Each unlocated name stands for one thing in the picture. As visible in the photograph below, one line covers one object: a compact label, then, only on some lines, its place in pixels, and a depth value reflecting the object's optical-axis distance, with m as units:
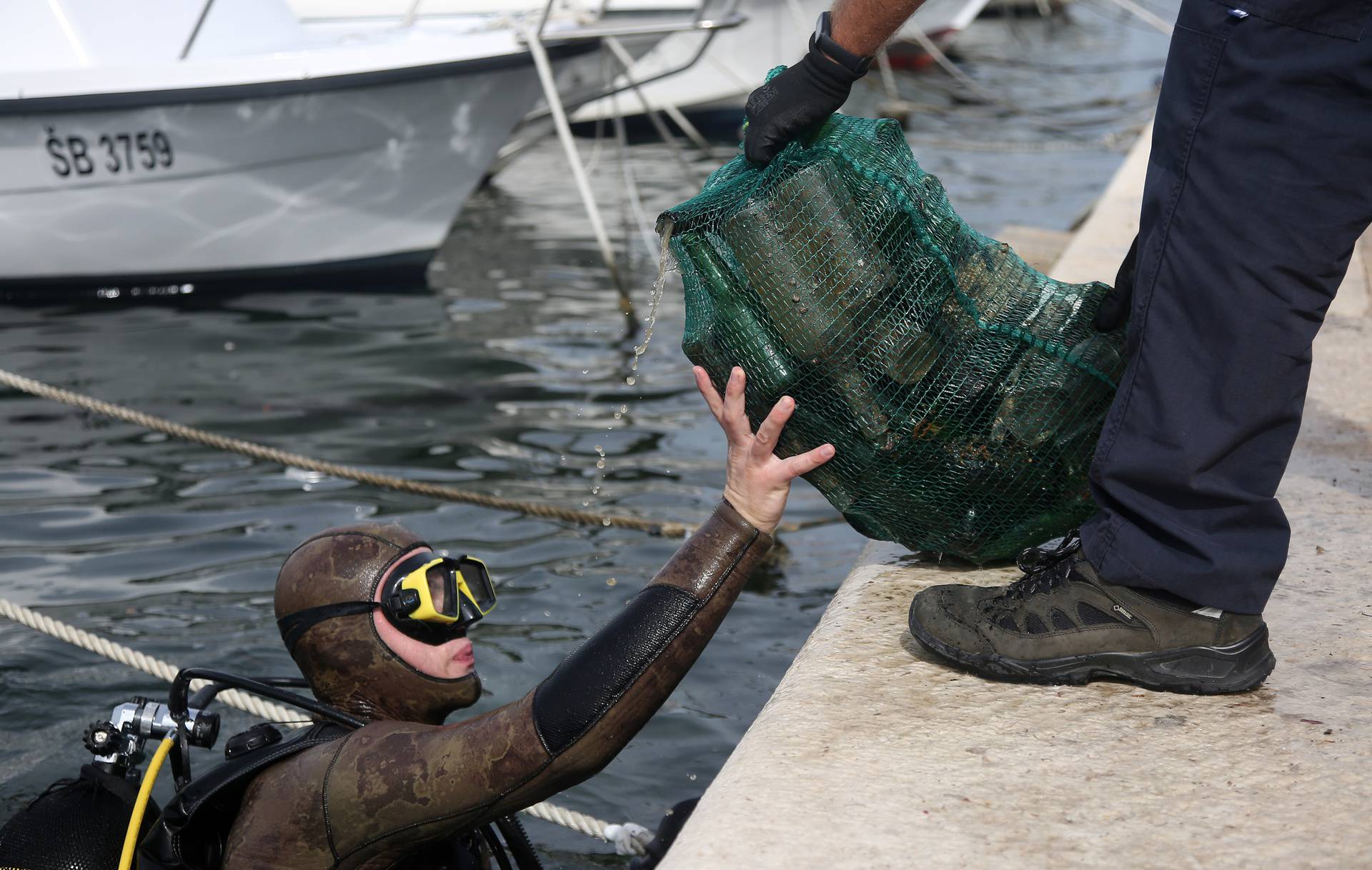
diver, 2.34
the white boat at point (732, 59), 17.94
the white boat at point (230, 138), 8.98
